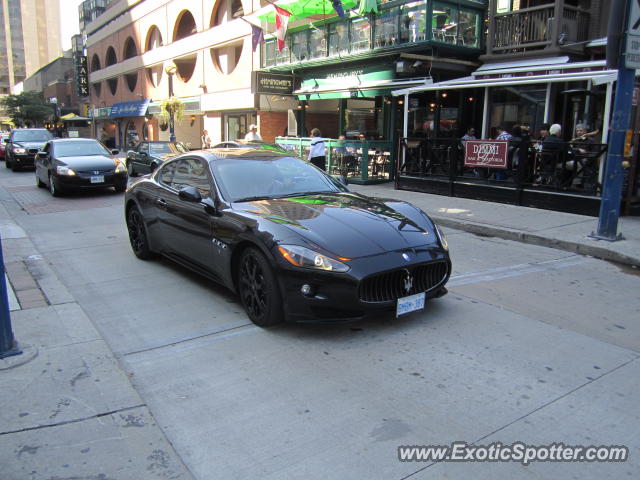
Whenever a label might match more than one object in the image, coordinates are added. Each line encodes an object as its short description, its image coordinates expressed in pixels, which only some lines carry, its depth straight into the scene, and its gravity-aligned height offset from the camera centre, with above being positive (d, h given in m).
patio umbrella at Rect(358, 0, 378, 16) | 16.06 +4.20
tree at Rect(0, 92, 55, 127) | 67.69 +3.43
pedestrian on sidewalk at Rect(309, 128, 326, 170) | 14.94 -0.26
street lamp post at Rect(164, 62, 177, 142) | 26.38 +1.76
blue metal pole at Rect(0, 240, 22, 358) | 3.75 -1.43
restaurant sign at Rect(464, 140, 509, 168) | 11.61 -0.18
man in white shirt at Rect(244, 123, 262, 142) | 17.60 +0.13
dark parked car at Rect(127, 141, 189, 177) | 18.05 -0.61
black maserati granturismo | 4.16 -0.86
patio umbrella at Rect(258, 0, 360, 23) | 18.70 +4.94
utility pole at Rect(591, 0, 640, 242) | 7.68 +0.81
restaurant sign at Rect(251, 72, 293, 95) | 21.20 +2.33
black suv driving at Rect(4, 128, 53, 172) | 21.36 -0.47
